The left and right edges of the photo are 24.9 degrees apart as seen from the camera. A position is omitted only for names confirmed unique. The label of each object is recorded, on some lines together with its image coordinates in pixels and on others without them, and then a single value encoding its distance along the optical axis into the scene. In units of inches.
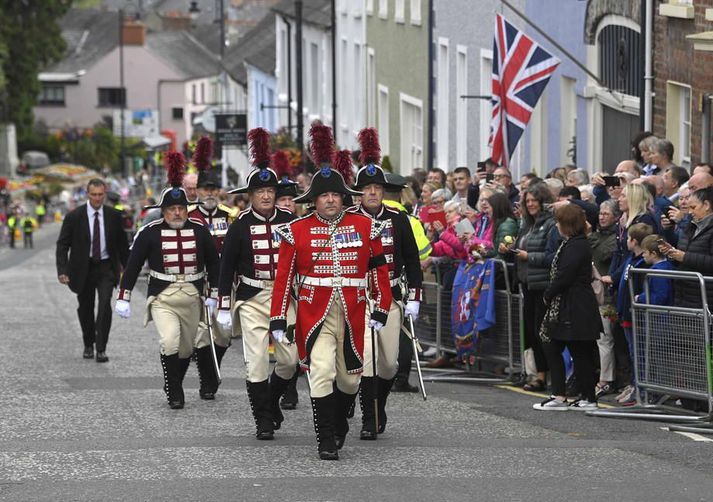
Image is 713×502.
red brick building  709.9
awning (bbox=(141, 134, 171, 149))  3316.9
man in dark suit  647.8
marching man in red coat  404.8
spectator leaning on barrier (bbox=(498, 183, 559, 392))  512.4
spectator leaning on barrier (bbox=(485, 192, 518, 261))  566.3
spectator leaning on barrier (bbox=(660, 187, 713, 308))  450.6
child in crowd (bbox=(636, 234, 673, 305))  462.3
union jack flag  741.9
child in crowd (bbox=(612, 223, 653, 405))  473.4
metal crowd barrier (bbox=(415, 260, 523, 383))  569.0
